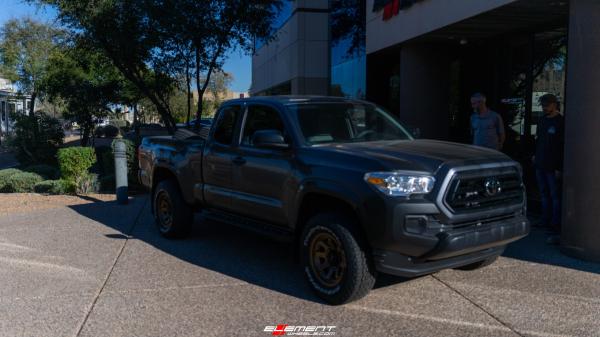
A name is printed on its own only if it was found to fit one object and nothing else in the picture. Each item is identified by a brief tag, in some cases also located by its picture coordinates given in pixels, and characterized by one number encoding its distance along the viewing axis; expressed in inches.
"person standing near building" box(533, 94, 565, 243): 277.4
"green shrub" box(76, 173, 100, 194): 461.4
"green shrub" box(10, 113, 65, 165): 605.3
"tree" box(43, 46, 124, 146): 783.7
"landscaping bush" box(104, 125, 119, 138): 1537.9
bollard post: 407.2
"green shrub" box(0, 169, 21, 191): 486.3
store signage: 423.4
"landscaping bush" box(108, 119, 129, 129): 1728.8
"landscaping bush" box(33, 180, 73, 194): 459.5
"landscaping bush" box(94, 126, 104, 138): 1417.3
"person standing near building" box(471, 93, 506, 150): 308.3
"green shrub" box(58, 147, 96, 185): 460.4
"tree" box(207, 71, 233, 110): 2425.0
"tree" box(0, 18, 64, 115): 1210.0
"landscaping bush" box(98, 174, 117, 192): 471.5
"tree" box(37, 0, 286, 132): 498.6
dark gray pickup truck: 170.1
